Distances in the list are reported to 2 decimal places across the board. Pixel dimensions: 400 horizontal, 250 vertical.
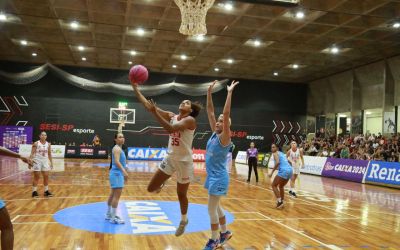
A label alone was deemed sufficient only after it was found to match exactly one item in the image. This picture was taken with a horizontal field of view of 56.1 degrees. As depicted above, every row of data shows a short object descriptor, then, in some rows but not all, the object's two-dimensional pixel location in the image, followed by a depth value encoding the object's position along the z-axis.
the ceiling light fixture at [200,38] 20.02
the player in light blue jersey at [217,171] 5.40
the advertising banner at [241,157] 27.84
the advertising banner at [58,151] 25.62
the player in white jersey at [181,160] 5.26
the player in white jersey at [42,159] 10.15
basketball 4.74
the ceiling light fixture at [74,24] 18.46
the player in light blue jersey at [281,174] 9.77
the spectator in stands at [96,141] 26.62
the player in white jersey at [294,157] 12.95
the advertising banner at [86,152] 26.17
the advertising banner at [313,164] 20.84
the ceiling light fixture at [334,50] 21.20
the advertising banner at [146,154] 26.73
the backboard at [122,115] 28.69
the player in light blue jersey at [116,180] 7.26
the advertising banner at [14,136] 25.97
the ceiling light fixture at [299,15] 15.80
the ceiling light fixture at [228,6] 15.14
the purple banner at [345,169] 17.89
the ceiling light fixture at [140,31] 19.20
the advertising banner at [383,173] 15.86
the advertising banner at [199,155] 27.27
